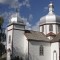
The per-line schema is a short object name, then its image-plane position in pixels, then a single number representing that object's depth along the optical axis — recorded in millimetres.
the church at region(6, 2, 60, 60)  24197
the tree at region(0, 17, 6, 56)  24612
